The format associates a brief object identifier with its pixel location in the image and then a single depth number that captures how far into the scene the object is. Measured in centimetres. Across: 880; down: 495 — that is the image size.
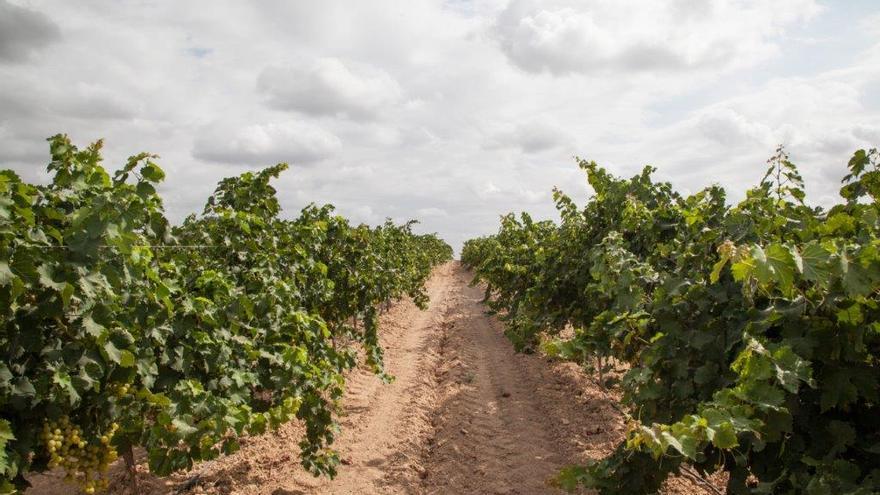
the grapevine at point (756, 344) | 249
